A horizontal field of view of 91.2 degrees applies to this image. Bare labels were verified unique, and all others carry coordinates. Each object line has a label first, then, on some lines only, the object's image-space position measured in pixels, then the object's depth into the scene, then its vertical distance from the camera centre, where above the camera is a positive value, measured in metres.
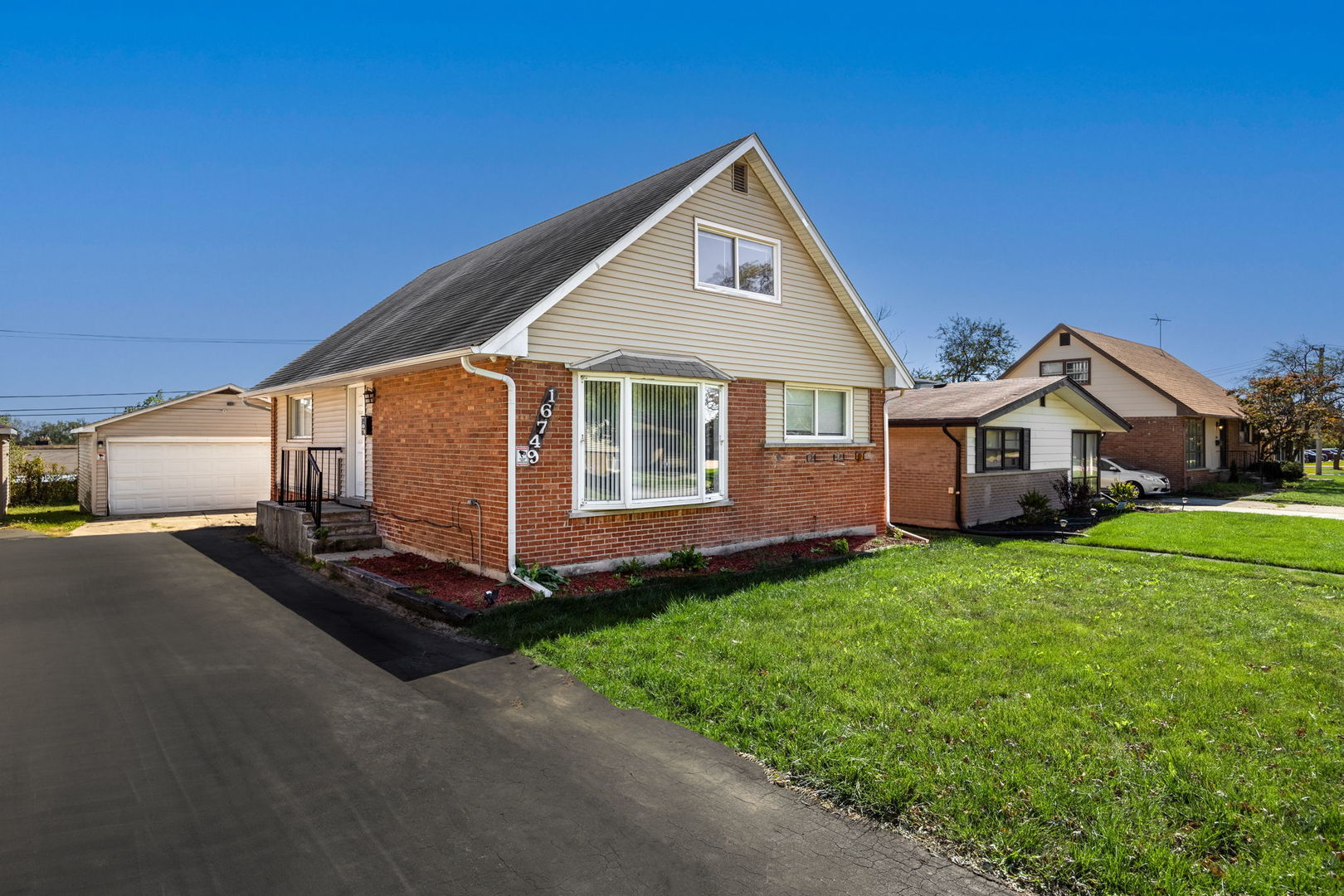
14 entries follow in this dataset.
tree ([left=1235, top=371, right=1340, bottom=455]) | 29.48 +1.90
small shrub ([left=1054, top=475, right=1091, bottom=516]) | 17.75 -1.33
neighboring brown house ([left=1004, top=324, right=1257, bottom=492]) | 26.25 +1.86
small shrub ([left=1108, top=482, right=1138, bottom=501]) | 19.92 -1.33
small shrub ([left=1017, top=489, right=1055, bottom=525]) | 16.72 -1.56
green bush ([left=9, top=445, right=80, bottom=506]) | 24.98 -1.54
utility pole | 35.16 +4.84
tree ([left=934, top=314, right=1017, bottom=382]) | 50.09 +7.70
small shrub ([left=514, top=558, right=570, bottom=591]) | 8.73 -1.72
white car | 23.39 -1.04
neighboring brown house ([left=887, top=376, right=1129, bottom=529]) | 16.11 +0.04
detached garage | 20.89 -0.41
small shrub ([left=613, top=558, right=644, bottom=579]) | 9.72 -1.82
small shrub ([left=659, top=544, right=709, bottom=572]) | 10.05 -1.75
